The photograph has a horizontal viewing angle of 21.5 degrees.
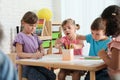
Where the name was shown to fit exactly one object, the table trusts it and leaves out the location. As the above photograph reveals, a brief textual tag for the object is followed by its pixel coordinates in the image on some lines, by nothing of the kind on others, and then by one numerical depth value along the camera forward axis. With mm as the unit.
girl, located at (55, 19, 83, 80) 3229
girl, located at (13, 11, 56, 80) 2984
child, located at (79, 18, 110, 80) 3043
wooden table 2450
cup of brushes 2748
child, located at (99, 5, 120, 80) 2402
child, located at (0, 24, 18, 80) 742
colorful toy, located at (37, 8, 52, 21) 4913
